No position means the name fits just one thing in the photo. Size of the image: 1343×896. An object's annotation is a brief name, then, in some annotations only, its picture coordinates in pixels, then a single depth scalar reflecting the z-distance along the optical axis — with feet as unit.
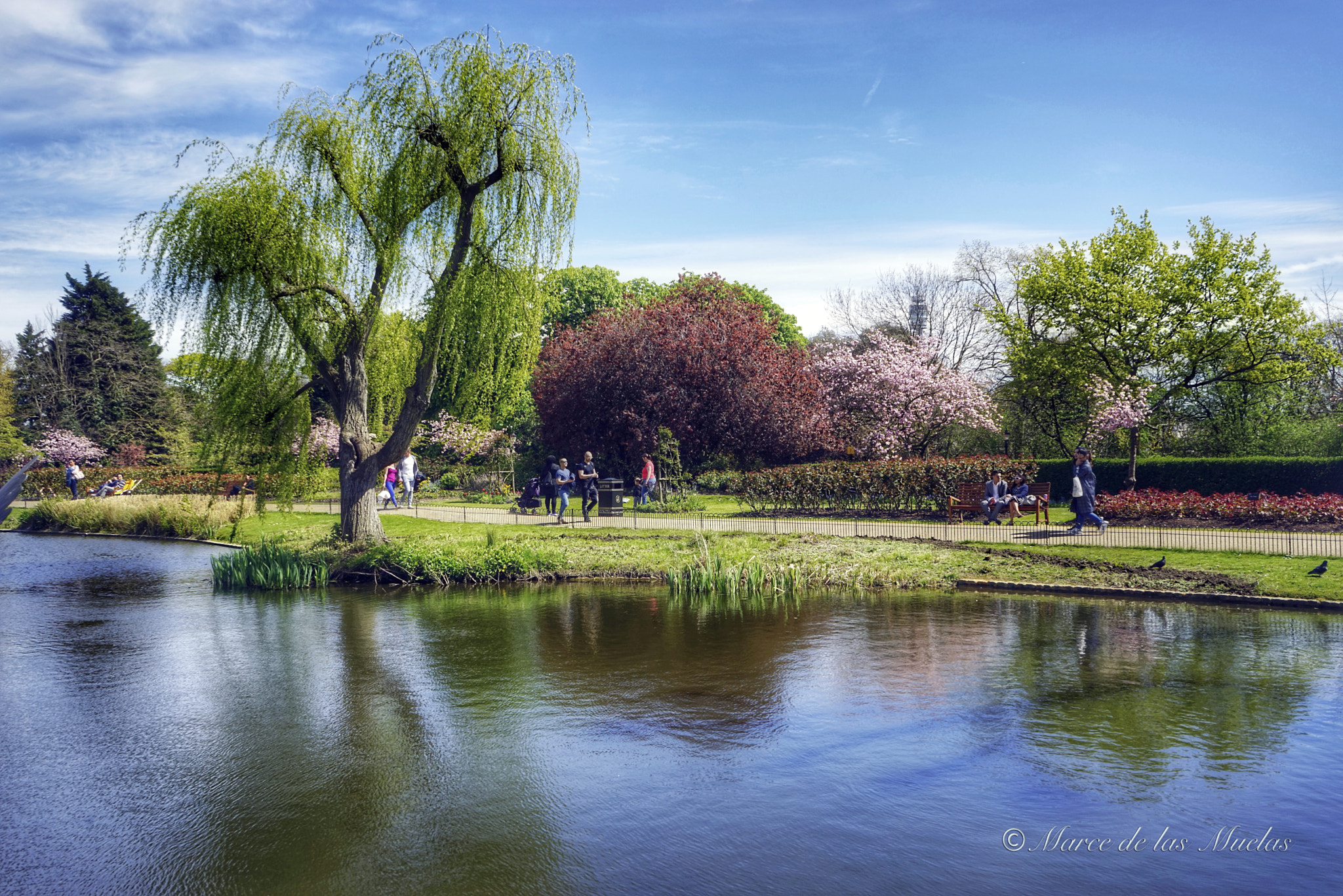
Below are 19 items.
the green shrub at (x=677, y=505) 87.40
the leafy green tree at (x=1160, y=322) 102.73
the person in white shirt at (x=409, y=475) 102.68
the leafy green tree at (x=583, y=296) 158.92
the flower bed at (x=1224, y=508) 62.49
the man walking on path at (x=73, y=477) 117.80
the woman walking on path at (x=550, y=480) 85.87
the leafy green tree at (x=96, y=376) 169.07
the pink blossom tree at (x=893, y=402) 115.96
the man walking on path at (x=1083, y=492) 64.08
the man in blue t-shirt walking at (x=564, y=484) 80.23
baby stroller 89.86
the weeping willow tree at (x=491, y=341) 57.47
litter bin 85.40
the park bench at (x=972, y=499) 74.59
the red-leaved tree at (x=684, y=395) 104.27
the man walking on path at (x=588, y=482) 82.58
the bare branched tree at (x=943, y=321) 168.25
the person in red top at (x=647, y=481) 90.58
